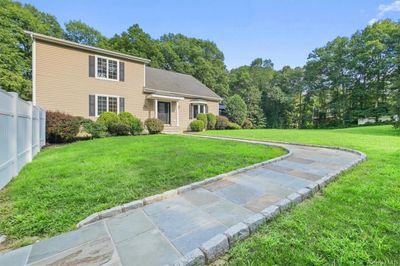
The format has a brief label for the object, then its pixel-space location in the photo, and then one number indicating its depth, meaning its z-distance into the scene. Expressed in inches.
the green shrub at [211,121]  750.5
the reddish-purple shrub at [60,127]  401.1
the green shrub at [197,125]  684.7
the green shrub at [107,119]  483.3
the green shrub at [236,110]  921.5
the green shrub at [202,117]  717.2
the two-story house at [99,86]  467.2
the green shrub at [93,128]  449.4
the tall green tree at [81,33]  1181.8
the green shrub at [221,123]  783.7
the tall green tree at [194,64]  1193.4
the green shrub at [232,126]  817.8
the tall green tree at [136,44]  1080.8
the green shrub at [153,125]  554.3
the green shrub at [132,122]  507.8
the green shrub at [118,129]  487.8
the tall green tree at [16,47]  698.8
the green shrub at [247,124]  965.8
